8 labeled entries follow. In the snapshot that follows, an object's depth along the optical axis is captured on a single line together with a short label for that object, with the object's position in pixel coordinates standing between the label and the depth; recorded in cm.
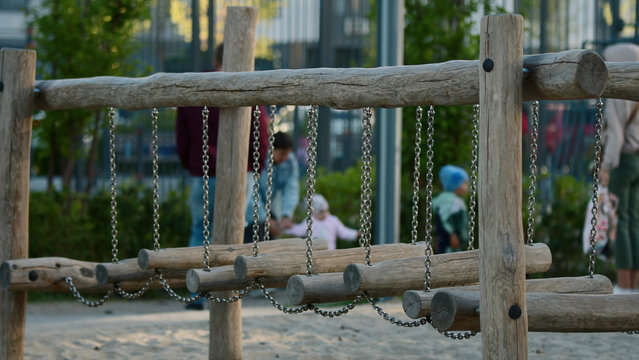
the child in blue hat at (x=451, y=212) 1589
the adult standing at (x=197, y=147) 1305
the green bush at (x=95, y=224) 1706
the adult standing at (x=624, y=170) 1377
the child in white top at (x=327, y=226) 1662
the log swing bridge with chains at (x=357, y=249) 714
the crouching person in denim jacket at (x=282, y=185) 1523
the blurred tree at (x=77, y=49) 1733
